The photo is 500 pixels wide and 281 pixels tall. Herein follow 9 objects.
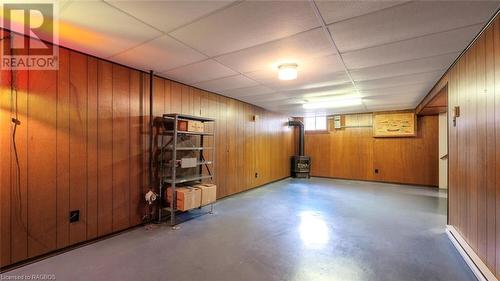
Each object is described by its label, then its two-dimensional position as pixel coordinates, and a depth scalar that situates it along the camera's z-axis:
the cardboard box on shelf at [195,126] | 3.56
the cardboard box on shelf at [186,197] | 3.31
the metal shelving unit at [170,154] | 3.28
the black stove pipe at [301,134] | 7.93
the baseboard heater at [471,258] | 1.94
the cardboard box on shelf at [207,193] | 3.65
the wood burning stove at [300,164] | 7.81
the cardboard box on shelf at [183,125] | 3.52
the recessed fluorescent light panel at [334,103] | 5.21
